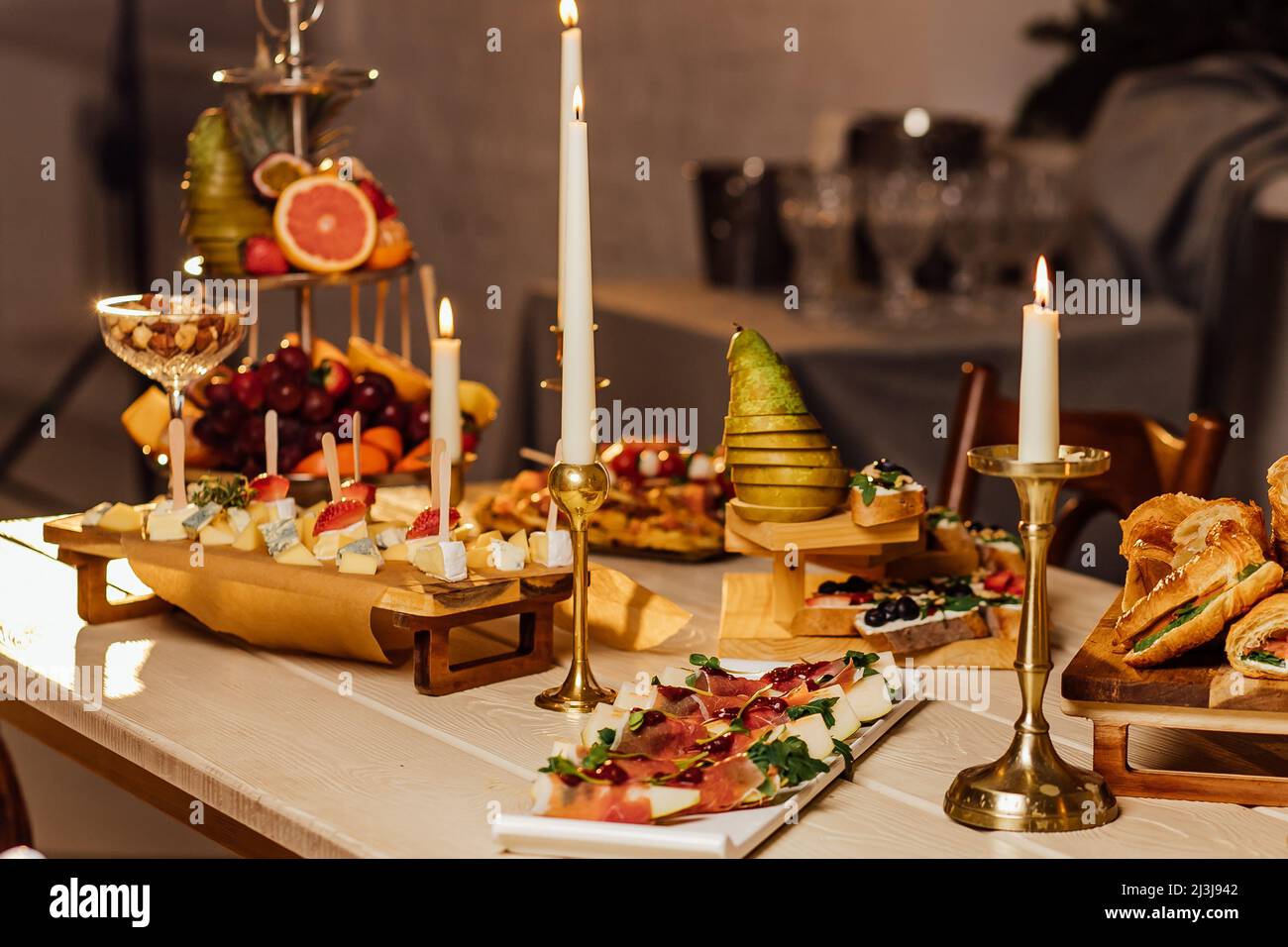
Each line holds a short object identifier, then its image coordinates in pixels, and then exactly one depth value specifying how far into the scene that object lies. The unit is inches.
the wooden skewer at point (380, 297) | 83.0
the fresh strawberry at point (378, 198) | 80.0
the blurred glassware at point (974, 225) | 136.7
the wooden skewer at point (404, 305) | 81.1
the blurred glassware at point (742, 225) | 152.9
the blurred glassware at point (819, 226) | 141.0
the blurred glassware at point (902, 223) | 134.7
